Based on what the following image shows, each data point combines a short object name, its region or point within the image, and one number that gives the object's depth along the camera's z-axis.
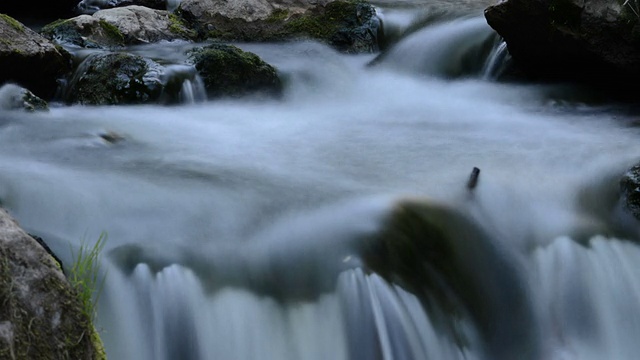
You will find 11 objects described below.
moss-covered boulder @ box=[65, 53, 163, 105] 6.66
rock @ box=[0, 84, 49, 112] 5.86
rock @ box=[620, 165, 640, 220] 4.49
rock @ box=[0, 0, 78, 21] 11.32
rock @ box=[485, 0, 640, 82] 6.22
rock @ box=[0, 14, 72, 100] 6.46
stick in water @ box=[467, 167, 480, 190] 4.59
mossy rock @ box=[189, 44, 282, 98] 7.15
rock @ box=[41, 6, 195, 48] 8.39
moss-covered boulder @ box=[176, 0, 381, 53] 9.12
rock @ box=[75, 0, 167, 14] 10.70
